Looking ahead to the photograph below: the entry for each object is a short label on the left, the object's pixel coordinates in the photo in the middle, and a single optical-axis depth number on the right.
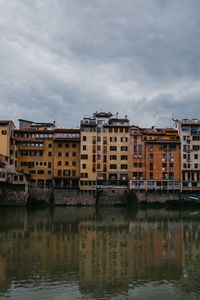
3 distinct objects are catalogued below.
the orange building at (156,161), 83.06
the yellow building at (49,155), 84.38
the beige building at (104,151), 83.19
